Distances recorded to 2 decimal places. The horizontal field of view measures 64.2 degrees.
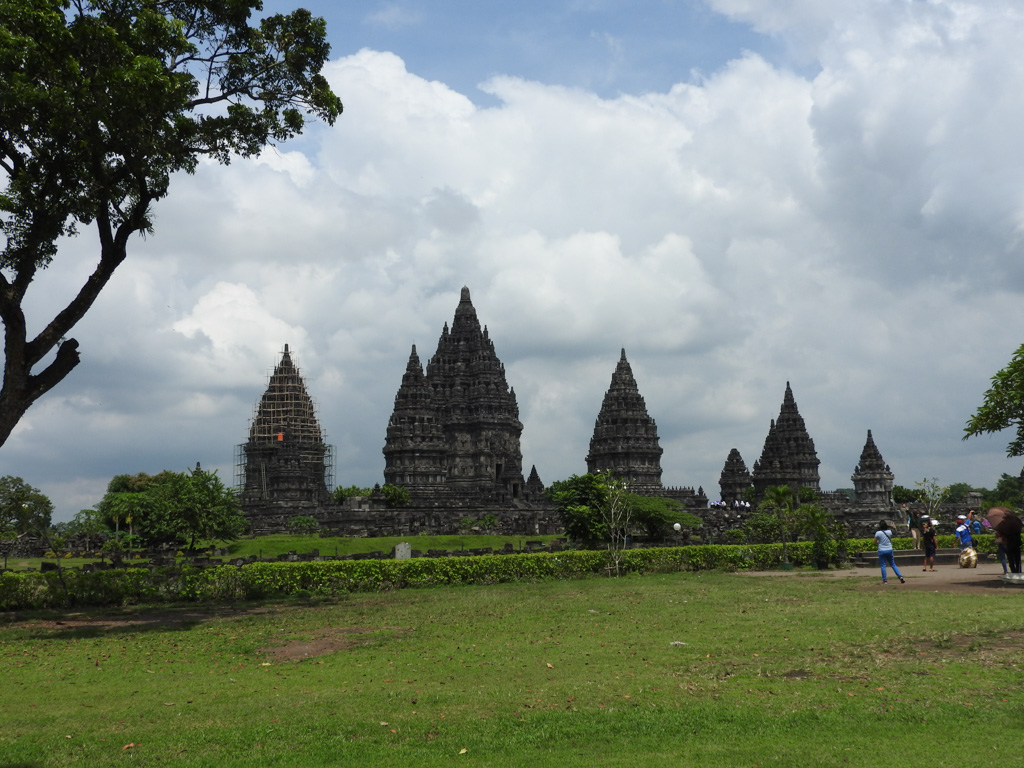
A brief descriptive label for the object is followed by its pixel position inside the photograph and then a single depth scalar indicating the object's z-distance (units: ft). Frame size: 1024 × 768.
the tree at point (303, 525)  259.19
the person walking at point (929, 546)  98.16
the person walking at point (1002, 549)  78.43
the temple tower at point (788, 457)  337.31
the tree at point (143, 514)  166.61
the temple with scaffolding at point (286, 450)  328.70
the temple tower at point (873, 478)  323.78
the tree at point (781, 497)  118.62
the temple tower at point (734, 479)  349.20
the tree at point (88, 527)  206.18
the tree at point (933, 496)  175.73
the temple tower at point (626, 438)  328.29
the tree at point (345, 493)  320.09
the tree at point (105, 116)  63.67
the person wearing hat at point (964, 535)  102.63
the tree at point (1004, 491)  298.64
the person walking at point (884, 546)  81.51
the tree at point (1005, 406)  82.84
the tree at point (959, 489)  518.78
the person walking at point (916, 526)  128.88
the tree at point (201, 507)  159.53
